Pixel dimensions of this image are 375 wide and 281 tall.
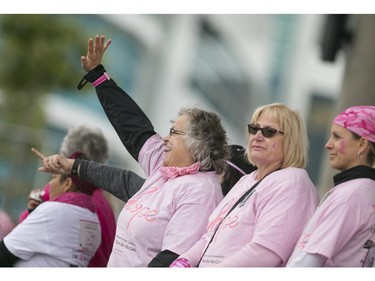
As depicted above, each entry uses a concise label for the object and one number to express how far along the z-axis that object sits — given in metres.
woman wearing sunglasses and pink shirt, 9.25
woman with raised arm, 10.21
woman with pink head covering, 8.82
